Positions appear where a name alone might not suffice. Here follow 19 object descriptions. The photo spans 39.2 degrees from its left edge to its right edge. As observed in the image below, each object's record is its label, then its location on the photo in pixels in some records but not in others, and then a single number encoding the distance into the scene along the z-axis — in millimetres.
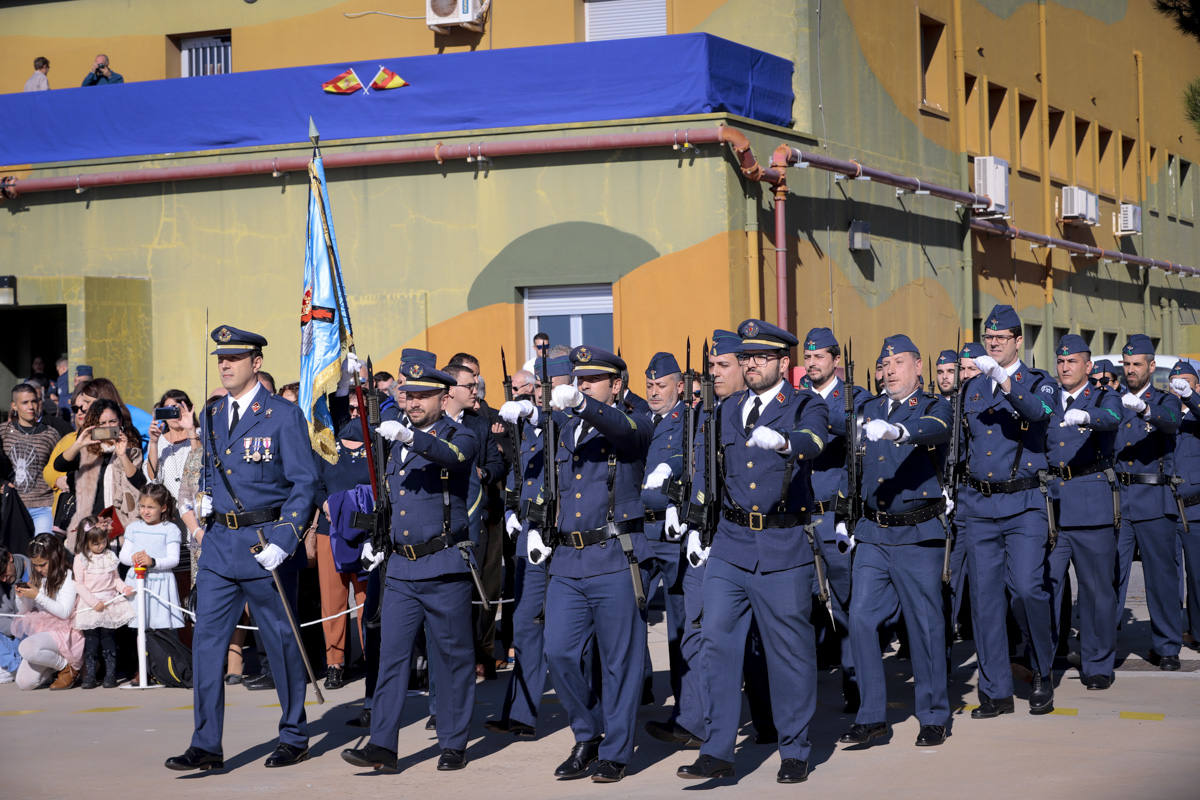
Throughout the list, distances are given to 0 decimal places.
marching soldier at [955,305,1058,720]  9586
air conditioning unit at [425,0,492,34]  19984
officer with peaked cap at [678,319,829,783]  8047
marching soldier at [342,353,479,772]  8523
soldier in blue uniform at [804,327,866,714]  10039
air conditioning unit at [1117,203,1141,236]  30266
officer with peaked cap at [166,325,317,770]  8656
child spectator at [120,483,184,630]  11695
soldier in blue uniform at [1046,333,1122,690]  10680
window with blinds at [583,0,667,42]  19938
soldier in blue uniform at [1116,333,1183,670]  11422
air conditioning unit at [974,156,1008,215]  23672
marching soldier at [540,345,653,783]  8320
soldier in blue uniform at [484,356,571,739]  9305
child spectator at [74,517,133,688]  11648
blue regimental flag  11445
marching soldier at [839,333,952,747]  8883
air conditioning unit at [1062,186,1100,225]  27375
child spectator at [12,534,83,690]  11602
